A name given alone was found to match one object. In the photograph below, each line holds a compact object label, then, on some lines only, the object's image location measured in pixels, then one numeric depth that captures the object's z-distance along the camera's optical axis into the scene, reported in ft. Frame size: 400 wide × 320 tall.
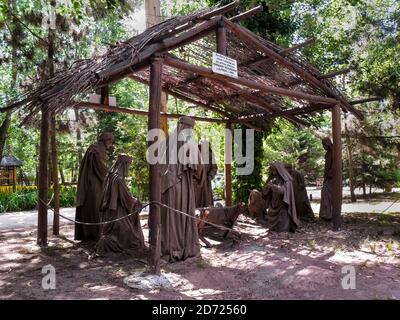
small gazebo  74.90
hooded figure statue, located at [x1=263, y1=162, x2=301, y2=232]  29.78
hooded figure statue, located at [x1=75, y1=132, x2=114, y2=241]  26.22
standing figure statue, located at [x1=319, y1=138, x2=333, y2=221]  34.27
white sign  21.81
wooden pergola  19.67
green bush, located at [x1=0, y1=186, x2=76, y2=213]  53.57
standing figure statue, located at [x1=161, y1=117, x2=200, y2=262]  21.13
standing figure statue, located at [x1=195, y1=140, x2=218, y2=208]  31.76
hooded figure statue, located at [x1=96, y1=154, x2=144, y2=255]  22.86
